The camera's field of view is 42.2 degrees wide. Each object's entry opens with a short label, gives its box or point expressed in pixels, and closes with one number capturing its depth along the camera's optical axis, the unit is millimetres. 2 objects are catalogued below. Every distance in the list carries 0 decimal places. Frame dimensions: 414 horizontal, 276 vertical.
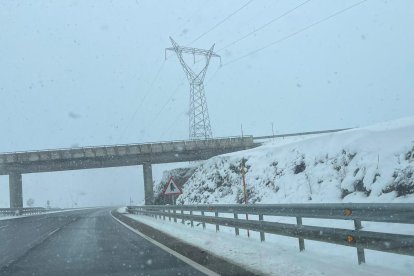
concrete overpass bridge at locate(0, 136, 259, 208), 60406
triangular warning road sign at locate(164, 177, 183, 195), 23594
